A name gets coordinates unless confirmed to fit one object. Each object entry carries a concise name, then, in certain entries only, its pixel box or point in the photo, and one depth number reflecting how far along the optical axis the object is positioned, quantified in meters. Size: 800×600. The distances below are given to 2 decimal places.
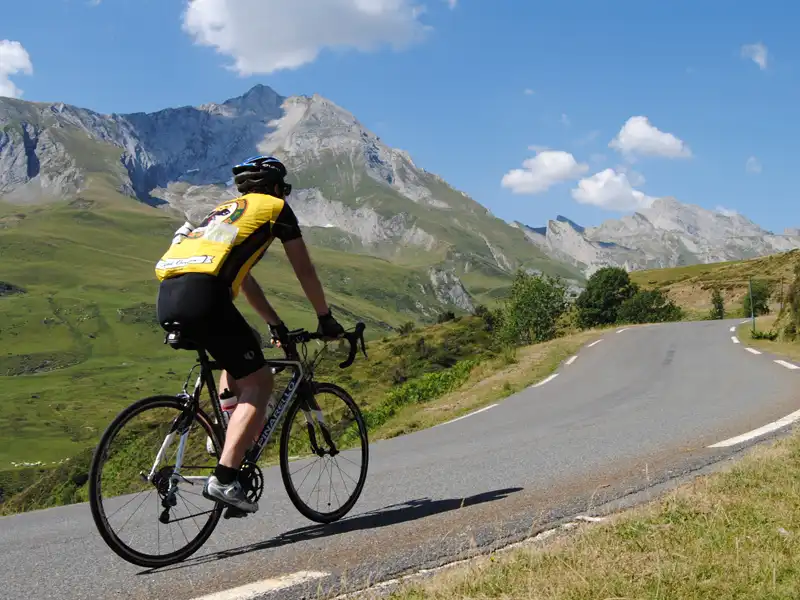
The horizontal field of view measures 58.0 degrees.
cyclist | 4.31
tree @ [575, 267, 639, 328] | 85.88
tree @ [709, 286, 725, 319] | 74.25
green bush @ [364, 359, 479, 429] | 17.81
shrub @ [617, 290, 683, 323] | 76.81
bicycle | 4.30
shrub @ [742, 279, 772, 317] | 69.78
